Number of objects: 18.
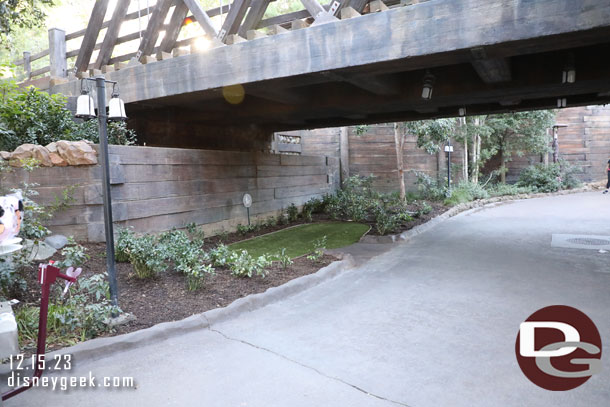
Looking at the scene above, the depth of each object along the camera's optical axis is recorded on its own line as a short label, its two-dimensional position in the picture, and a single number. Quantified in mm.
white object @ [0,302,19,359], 2270
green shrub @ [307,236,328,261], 6617
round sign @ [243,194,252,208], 9270
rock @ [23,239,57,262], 5145
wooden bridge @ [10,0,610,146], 4461
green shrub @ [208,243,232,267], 5728
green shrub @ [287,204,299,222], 11257
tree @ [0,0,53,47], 5185
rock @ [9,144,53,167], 5859
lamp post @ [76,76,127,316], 3988
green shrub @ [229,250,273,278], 5477
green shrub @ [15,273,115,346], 3570
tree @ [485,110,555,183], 17484
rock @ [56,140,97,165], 5930
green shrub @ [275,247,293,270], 6090
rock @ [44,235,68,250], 5596
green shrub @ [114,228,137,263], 5695
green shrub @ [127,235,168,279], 5109
